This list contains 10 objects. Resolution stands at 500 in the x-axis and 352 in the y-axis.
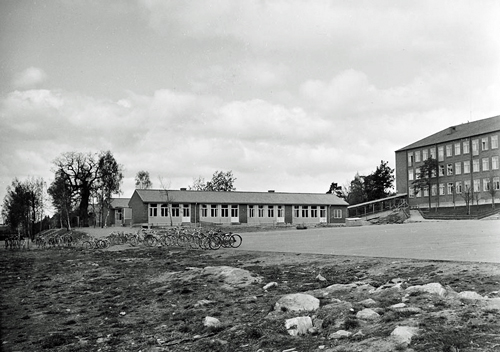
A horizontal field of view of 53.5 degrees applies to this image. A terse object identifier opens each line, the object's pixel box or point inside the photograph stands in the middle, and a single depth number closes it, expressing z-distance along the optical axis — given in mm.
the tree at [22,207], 53844
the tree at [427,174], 77250
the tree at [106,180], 72688
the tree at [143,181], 97312
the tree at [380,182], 88375
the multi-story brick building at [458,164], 68750
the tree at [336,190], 114331
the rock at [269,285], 11588
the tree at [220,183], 97956
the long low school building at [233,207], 61156
